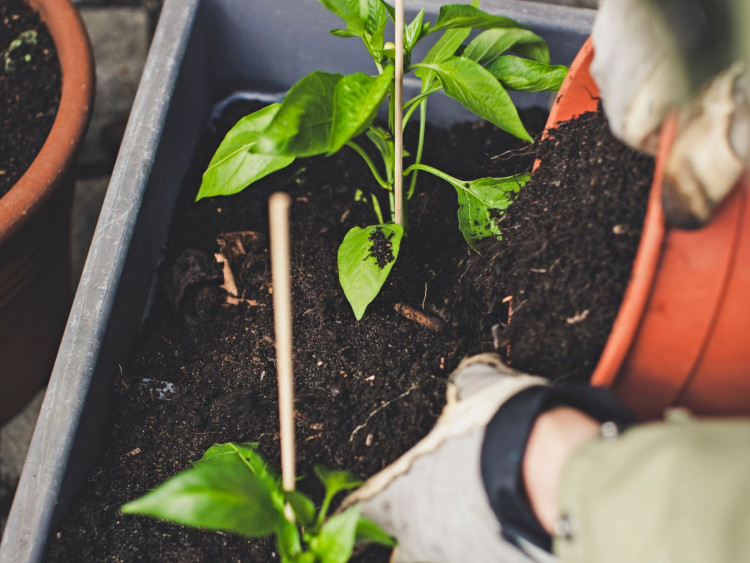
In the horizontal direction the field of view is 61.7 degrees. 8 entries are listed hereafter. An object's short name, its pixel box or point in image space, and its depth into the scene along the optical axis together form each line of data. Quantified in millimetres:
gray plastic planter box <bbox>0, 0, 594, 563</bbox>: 822
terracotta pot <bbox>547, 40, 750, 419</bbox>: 620
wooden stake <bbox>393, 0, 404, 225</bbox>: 769
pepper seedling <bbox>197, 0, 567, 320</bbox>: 726
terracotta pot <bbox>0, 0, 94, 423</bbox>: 1004
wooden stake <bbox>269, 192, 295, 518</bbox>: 539
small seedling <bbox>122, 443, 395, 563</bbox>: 584
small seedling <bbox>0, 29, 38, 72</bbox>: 1205
